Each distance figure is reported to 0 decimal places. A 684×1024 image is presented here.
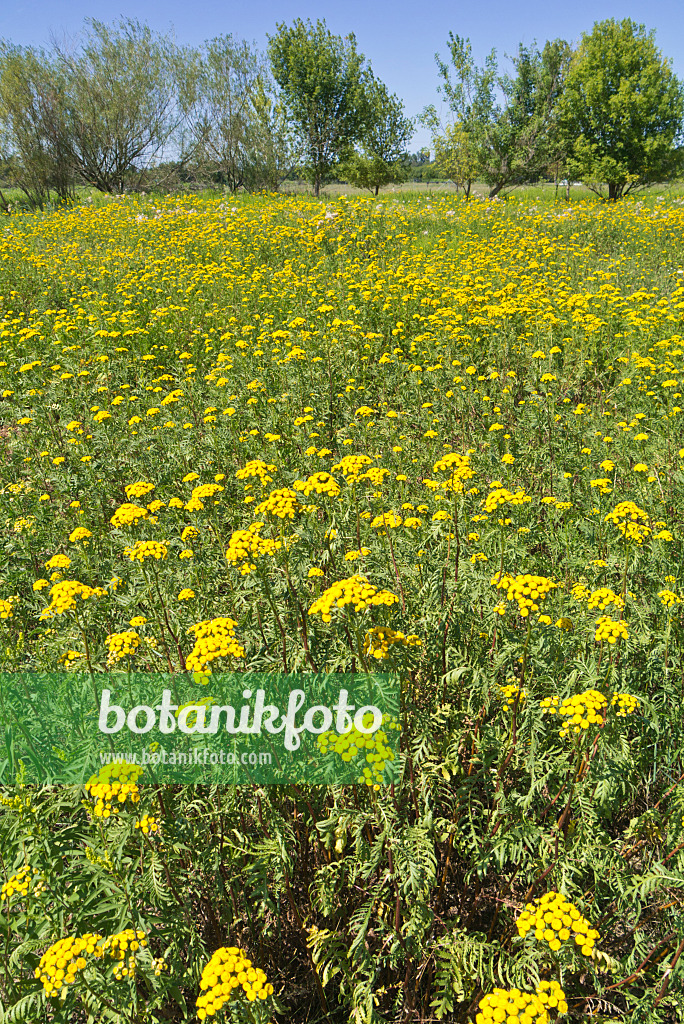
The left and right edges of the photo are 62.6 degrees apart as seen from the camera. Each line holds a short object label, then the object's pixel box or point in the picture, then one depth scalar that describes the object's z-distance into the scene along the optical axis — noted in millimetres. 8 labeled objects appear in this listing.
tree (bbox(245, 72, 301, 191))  29719
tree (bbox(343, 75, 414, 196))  24312
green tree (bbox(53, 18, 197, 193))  27422
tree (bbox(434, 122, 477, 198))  26219
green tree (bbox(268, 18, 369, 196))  27156
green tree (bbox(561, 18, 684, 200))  24750
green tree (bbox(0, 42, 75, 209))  19656
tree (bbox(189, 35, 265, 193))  34250
